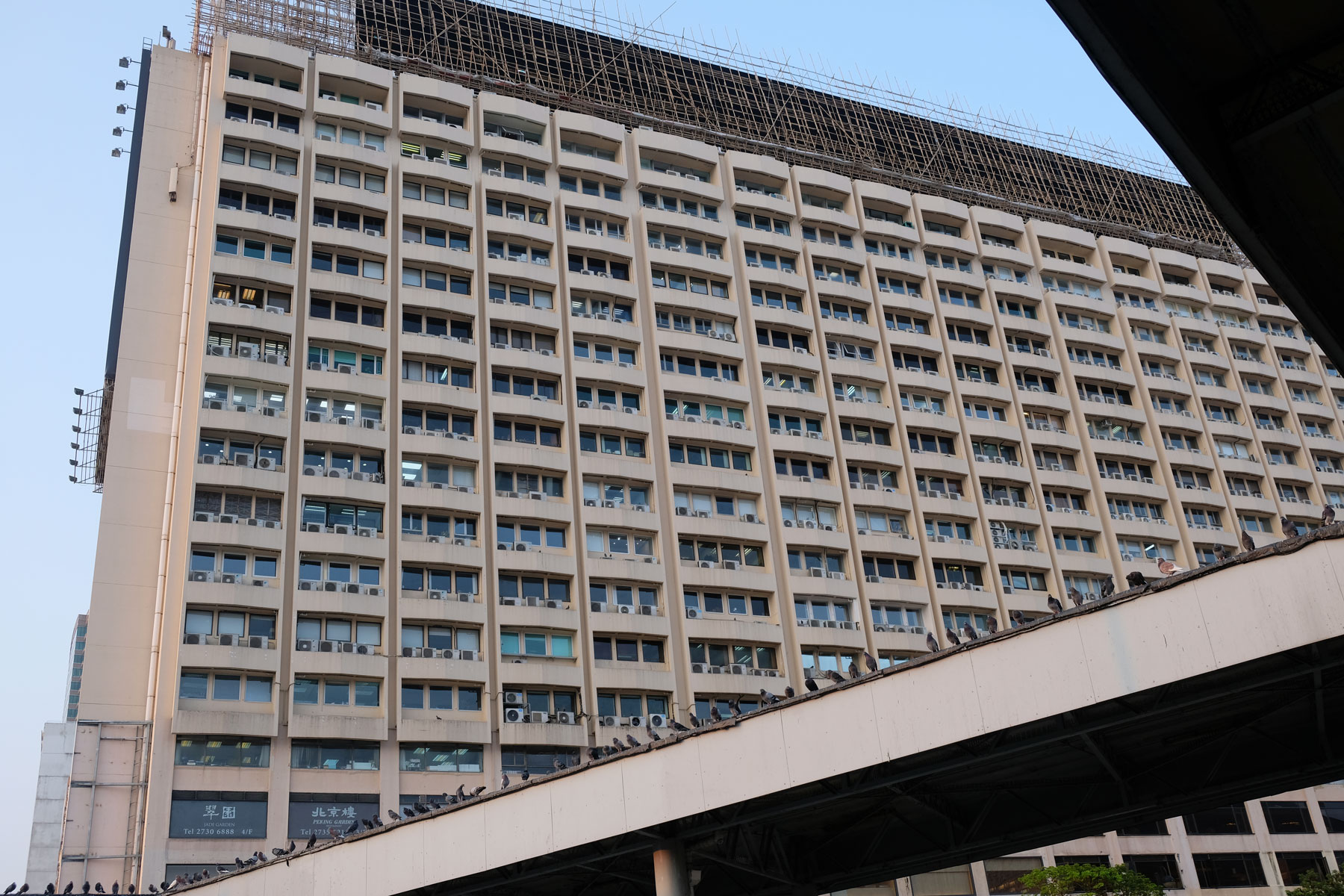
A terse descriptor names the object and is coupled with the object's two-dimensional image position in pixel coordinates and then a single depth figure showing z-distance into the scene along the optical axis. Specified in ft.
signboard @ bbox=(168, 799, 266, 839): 137.49
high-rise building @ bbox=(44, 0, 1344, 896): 151.33
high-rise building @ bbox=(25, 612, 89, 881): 142.82
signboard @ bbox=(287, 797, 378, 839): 142.82
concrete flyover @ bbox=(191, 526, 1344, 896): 57.47
